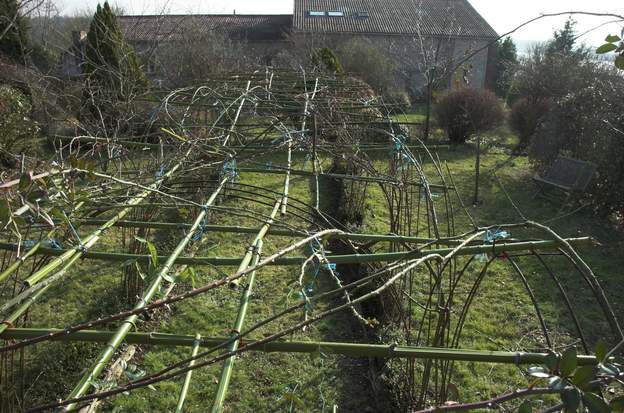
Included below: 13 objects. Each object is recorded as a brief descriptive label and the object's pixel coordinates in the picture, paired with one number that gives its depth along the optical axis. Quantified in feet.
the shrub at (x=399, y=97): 45.78
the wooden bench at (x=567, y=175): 23.30
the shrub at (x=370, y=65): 50.81
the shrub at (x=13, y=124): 26.25
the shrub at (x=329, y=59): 41.70
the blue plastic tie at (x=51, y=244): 6.18
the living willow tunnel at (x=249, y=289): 5.02
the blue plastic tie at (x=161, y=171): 9.35
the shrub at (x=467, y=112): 37.63
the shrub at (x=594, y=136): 22.65
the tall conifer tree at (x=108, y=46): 32.92
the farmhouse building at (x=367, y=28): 62.59
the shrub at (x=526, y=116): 37.14
